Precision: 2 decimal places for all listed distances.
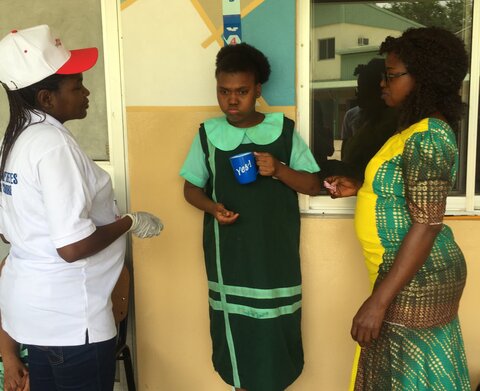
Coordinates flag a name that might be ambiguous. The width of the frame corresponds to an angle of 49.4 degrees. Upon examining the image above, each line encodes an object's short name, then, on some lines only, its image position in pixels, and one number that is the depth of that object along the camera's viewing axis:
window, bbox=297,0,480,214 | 2.27
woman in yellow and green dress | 1.53
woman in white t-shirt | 1.53
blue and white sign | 2.29
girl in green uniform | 2.05
